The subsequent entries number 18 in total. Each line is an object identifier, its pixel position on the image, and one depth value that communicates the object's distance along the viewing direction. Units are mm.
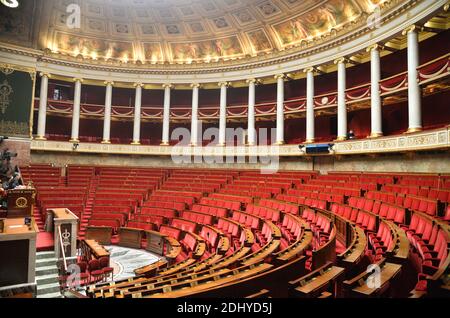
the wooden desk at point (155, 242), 9664
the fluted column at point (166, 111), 20812
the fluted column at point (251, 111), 18938
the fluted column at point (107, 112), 20014
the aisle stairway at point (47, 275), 6307
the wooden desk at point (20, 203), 7312
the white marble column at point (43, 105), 18391
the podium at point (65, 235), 7258
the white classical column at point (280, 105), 17906
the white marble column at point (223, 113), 19639
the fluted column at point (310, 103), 16500
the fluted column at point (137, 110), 20631
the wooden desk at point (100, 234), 10727
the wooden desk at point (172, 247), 7505
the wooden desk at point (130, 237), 10586
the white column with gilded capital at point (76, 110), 19344
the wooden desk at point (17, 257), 4789
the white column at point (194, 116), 20359
